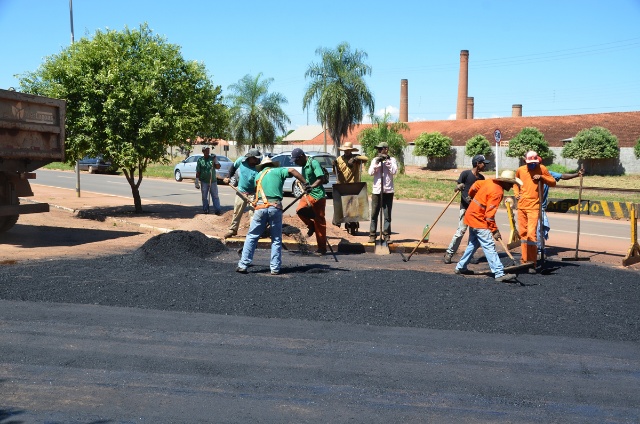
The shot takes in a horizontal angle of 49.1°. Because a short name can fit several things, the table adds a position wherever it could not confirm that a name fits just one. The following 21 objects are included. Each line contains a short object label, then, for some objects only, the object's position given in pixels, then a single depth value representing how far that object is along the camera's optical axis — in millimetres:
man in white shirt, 11953
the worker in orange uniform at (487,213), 9039
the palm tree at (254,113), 48281
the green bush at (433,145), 49781
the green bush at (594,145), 41031
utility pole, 22766
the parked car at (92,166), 41441
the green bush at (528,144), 44438
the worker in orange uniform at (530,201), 9758
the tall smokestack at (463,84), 62219
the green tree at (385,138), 42844
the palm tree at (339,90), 41469
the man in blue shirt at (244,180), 11828
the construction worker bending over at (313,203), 10883
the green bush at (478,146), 46969
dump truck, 11617
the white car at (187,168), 34000
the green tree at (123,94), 15781
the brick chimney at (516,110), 64875
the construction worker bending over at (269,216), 9258
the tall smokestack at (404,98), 66500
